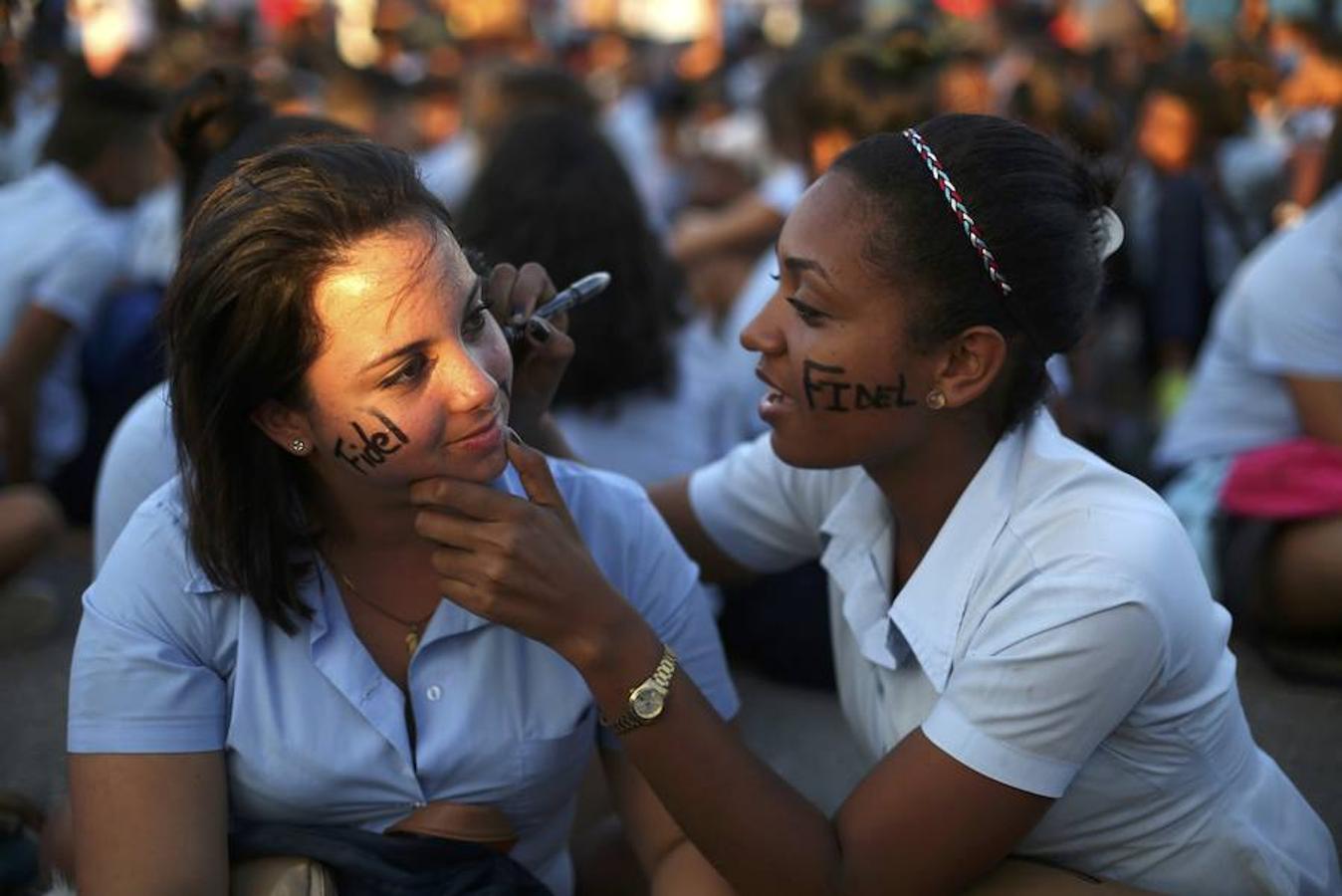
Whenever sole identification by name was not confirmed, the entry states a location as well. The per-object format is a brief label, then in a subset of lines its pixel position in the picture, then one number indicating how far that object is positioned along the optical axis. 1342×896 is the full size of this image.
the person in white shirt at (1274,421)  3.56
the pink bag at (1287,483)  3.56
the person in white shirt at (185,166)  2.54
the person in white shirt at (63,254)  4.52
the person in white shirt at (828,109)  4.09
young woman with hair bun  1.85
